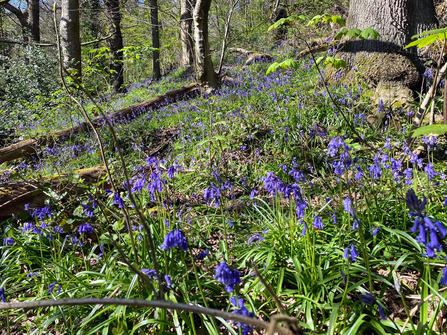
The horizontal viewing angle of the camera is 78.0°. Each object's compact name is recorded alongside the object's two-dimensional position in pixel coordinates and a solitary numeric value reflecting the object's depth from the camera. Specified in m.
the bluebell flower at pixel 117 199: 2.01
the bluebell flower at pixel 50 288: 2.00
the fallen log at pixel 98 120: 5.22
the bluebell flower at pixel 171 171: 2.25
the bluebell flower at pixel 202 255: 1.71
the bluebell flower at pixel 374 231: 1.89
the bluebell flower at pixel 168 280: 1.63
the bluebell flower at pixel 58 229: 2.44
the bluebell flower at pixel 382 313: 1.28
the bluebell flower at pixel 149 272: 1.68
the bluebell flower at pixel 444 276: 1.13
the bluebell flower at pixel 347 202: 1.71
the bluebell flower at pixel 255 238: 2.33
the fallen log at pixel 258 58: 10.12
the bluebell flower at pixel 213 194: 2.30
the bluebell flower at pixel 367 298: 1.23
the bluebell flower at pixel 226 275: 1.14
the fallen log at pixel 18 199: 3.30
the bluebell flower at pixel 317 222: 1.91
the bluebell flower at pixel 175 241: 1.30
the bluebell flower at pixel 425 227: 0.89
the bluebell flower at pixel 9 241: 2.46
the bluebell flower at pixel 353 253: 1.50
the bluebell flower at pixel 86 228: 2.22
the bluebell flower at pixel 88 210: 2.22
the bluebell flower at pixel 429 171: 2.29
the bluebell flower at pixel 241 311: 1.15
